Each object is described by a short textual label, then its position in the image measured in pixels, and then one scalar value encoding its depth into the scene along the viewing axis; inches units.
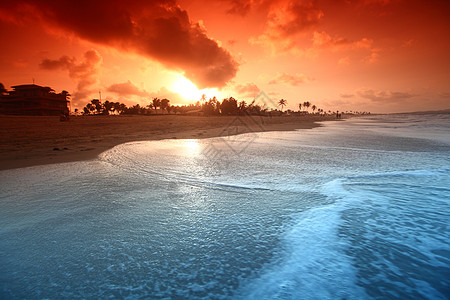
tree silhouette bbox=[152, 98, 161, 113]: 4197.8
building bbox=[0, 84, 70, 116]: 1611.8
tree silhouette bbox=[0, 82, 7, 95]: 1791.3
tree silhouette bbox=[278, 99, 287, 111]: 6737.2
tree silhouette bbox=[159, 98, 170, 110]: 4146.2
